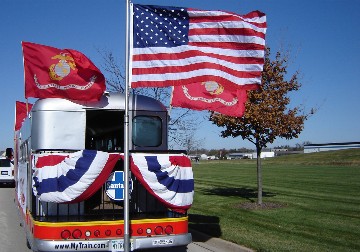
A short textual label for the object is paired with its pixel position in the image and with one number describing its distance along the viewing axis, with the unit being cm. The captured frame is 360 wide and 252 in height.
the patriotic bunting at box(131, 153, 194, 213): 727
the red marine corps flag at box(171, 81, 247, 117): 796
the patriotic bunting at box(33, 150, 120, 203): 675
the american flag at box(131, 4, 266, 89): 704
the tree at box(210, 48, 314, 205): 1398
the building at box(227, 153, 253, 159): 14730
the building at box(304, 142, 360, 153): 11900
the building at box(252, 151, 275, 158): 14127
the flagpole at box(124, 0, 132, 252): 658
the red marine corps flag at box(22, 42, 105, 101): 769
